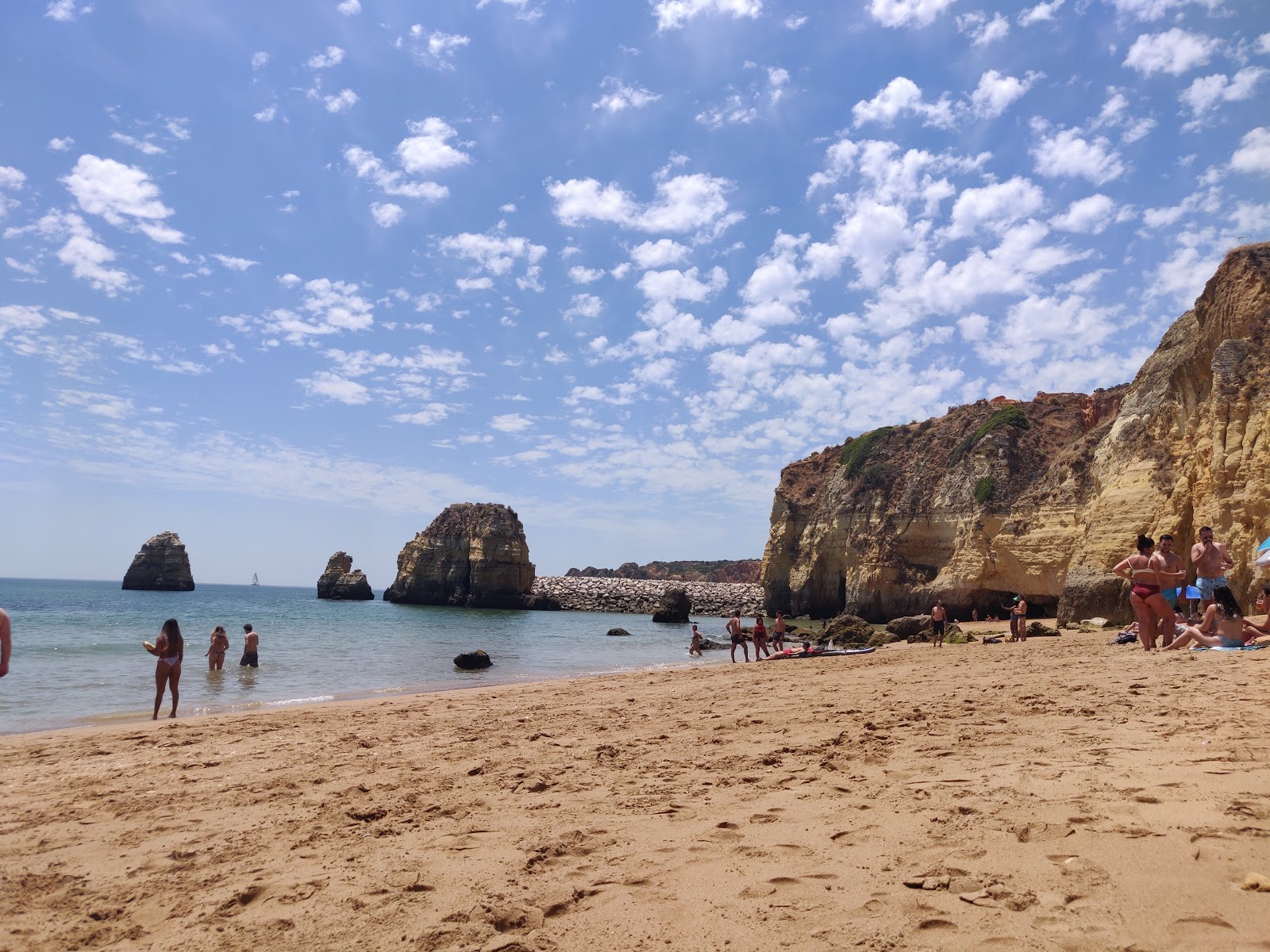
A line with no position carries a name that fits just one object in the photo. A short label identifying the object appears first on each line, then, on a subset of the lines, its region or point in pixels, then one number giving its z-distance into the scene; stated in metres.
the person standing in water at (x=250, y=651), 17.20
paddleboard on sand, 18.08
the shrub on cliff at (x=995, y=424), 39.84
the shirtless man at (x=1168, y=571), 10.55
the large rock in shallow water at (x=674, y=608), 52.84
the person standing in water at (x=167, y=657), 10.95
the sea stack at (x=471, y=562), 66.50
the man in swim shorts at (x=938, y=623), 20.72
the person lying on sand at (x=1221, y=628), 9.80
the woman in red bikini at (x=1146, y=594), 10.59
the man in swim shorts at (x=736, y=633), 20.12
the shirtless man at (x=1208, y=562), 10.75
